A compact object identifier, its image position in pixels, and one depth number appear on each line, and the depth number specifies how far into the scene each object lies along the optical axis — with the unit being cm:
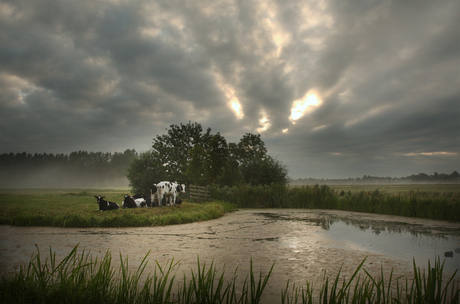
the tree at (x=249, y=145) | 3444
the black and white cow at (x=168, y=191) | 1412
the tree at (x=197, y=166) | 2362
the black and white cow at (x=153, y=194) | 1410
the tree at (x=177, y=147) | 2845
